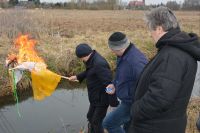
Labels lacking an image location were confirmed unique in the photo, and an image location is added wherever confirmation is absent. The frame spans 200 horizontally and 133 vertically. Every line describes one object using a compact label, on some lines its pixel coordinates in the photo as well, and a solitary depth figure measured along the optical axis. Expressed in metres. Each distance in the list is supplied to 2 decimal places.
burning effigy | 5.57
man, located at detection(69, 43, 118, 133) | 5.21
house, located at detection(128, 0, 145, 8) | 73.99
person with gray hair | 3.13
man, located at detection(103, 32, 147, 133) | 4.52
